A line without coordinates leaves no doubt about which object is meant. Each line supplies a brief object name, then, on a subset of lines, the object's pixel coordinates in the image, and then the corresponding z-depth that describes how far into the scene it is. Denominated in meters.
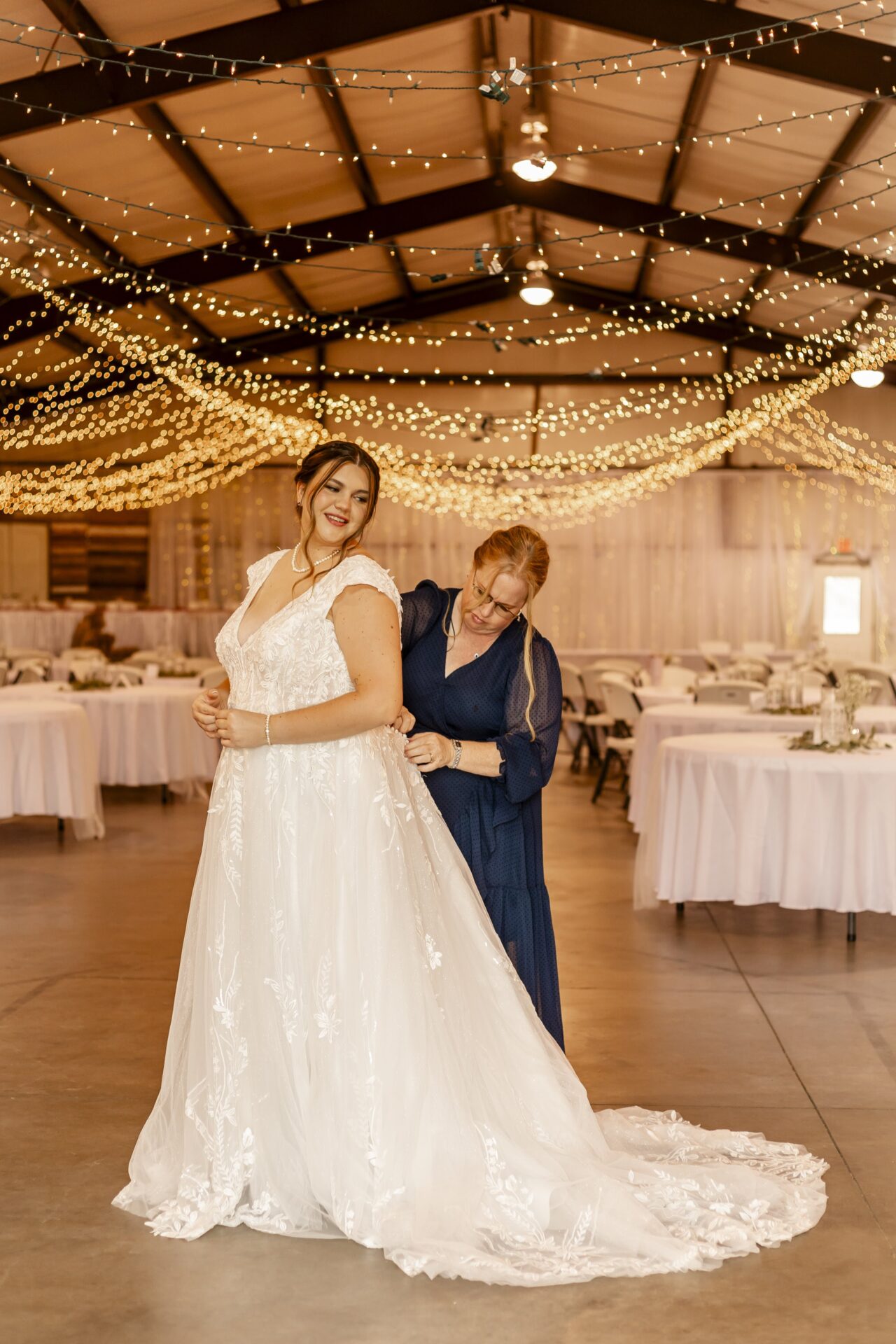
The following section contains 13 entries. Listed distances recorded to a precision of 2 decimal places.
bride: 2.58
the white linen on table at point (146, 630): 15.83
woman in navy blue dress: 3.00
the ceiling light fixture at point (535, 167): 7.25
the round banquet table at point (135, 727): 9.08
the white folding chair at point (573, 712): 11.58
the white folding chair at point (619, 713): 9.14
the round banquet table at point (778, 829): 5.33
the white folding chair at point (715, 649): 15.99
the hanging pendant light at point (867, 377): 10.42
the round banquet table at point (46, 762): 7.35
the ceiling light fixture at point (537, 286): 8.82
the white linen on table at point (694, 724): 7.11
